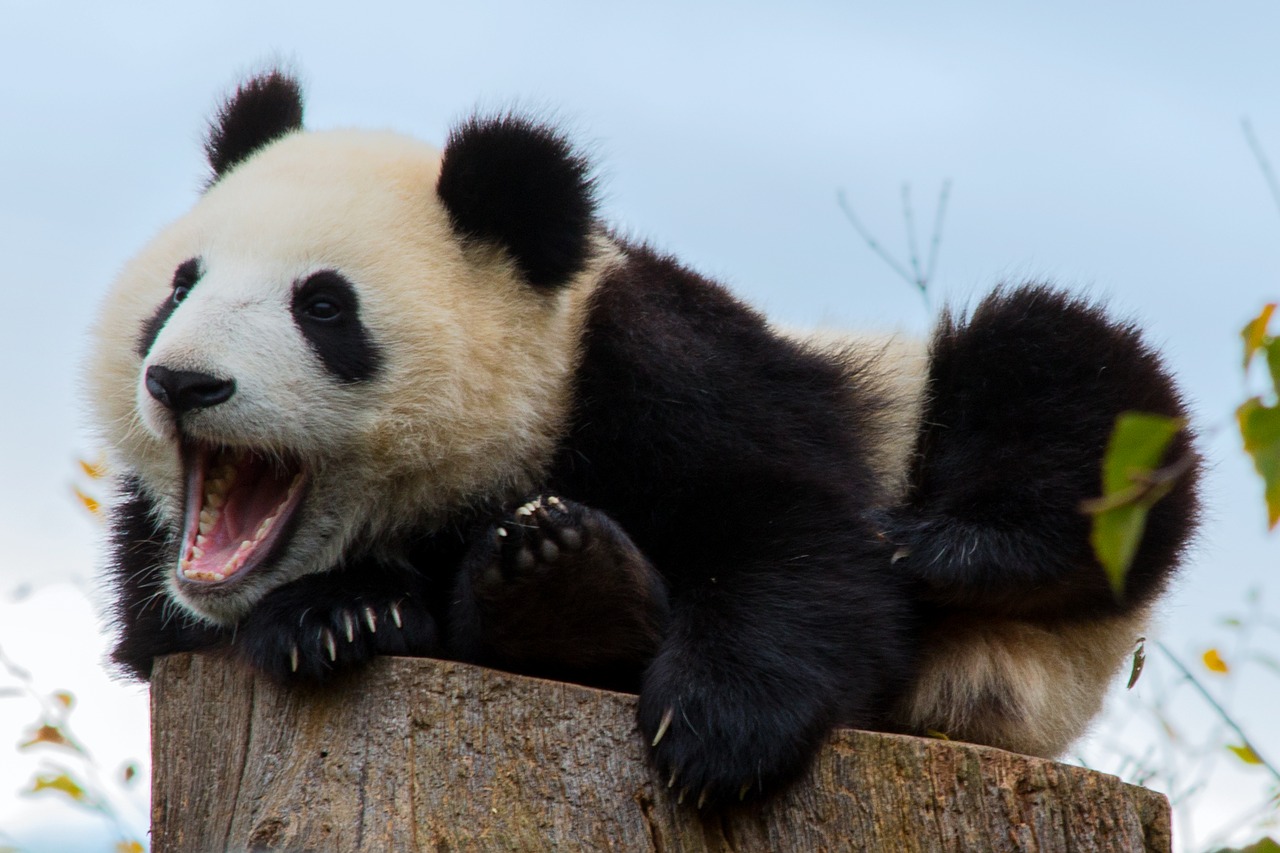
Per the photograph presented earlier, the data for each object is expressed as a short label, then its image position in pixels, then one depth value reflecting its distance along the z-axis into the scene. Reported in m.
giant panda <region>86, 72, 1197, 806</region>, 7.63
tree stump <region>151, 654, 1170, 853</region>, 6.47
